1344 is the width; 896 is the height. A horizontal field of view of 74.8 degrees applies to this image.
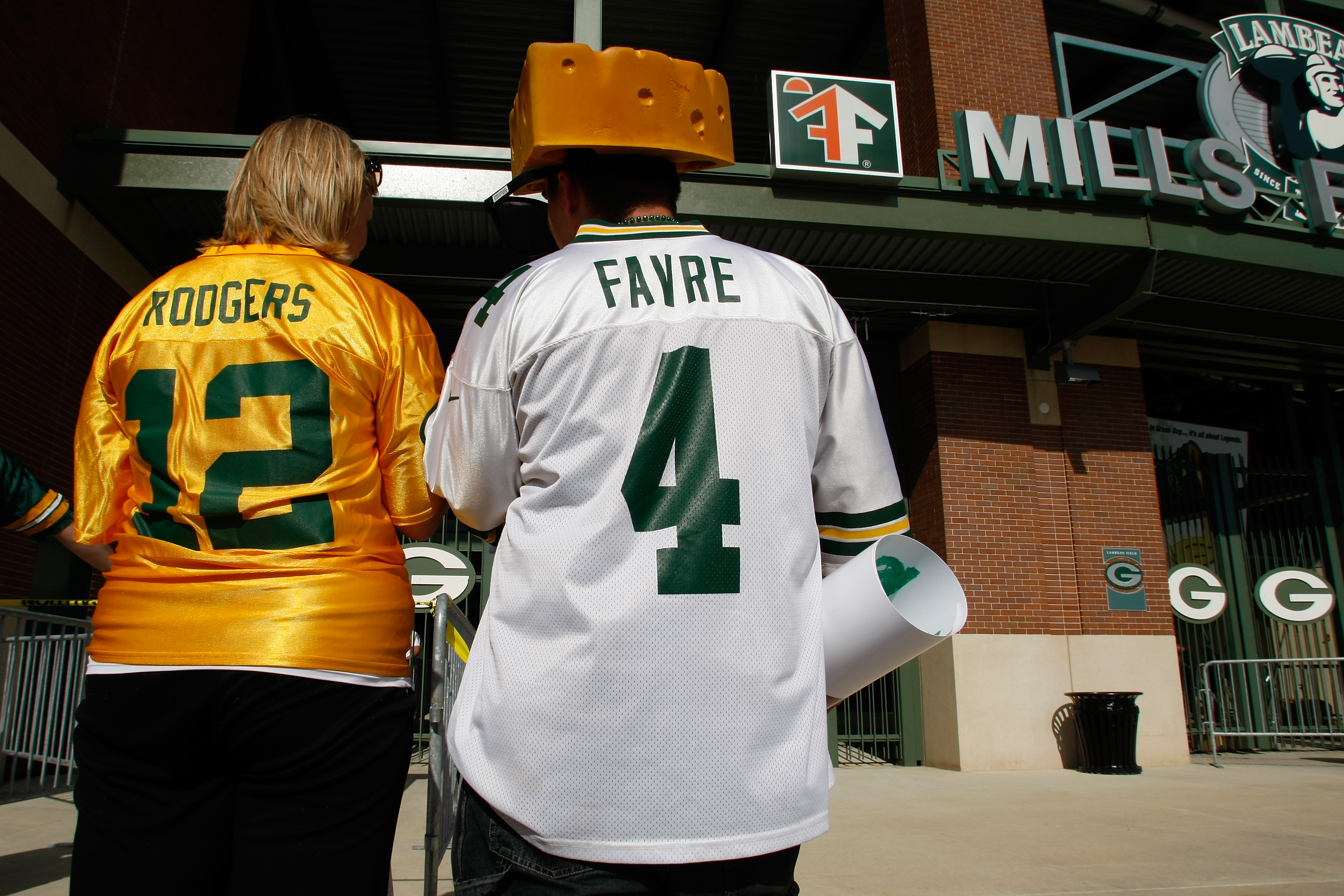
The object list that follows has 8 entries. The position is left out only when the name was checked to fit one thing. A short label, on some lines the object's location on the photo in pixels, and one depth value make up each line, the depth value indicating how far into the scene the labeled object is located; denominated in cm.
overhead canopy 782
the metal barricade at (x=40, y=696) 398
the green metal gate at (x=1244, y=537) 1138
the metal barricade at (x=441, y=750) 298
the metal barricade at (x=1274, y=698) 1073
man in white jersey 124
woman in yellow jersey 146
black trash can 903
